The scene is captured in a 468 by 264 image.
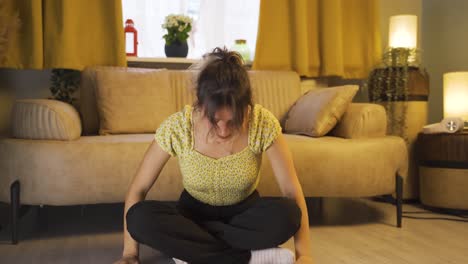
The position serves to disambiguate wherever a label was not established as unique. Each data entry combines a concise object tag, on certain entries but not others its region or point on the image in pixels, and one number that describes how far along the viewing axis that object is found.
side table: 2.59
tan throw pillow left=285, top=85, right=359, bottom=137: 2.46
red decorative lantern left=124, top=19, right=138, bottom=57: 2.99
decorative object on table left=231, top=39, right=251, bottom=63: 3.15
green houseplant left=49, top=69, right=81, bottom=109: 2.77
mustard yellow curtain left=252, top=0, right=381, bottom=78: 3.14
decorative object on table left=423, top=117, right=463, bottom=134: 2.64
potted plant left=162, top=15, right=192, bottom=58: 2.93
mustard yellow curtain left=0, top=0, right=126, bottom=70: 2.67
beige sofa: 2.01
